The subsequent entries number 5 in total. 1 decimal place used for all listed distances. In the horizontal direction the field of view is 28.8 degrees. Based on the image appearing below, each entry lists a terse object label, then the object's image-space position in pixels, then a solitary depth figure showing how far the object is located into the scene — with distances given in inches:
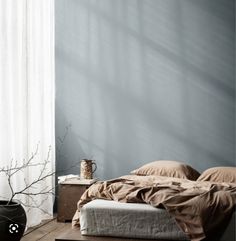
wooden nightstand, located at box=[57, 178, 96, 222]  199.3
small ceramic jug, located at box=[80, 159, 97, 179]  210.7
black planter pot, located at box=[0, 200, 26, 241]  144.5
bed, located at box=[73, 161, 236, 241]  127.0
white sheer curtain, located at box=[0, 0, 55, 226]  170.6
